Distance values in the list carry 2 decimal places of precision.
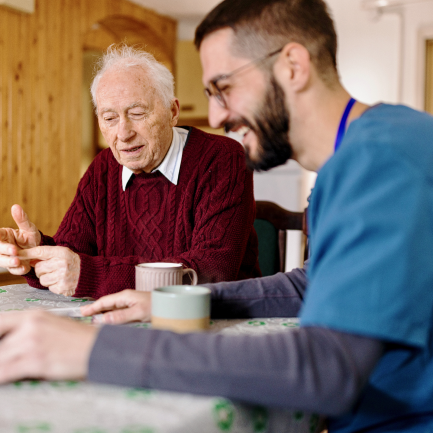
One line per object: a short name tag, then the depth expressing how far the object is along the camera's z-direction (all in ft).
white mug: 3.18
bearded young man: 1.75
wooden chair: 6.20
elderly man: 4.86
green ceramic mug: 2.46
